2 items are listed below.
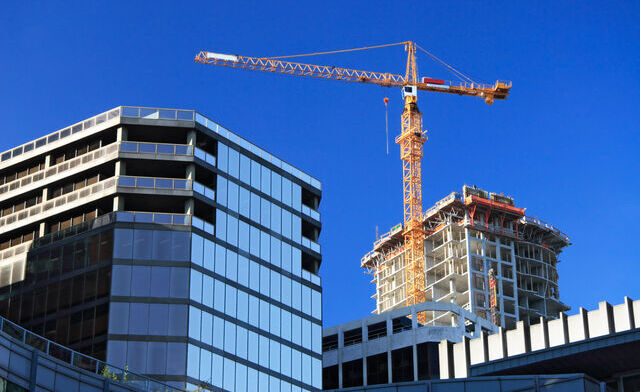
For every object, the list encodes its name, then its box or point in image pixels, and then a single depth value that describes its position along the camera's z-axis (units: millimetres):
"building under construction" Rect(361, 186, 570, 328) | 194325
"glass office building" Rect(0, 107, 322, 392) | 105125
